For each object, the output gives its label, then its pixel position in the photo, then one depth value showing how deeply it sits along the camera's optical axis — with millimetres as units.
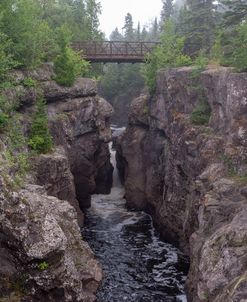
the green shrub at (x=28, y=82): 20810
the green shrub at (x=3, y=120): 16058
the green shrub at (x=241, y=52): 18671
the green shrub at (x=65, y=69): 24887
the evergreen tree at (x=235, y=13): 22337
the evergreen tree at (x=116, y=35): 91483
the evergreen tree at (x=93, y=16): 42591
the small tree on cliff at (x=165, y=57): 28120
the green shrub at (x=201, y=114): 22000
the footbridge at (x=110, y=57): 32558
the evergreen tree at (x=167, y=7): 66334
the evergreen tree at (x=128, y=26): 69710
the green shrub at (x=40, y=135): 19724
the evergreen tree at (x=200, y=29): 33051
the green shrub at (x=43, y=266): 11896
